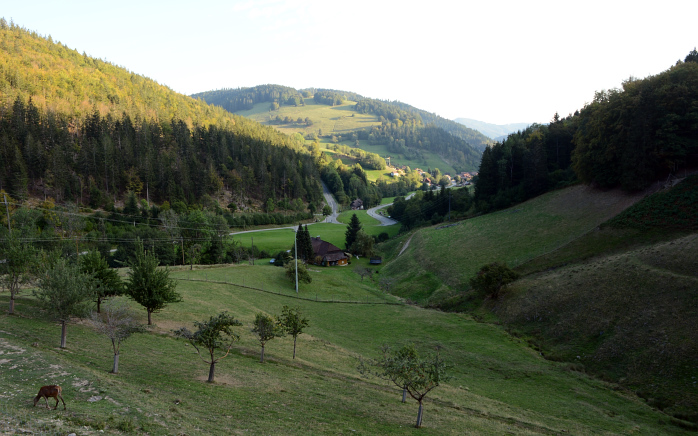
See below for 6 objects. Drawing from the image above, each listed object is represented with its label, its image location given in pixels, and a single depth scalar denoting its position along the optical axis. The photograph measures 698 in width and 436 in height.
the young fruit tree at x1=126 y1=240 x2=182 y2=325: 32.62
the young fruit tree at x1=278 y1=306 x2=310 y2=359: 29.80
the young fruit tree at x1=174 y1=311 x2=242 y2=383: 22.17
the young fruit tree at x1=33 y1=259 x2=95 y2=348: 23.12
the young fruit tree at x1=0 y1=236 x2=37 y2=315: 29.72
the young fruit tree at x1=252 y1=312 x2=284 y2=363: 27.31
